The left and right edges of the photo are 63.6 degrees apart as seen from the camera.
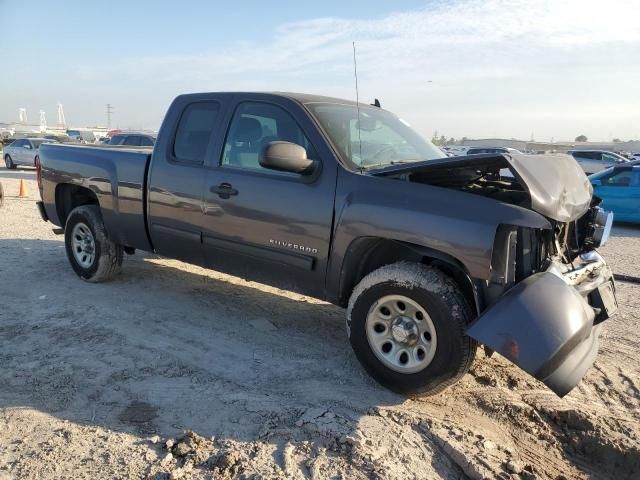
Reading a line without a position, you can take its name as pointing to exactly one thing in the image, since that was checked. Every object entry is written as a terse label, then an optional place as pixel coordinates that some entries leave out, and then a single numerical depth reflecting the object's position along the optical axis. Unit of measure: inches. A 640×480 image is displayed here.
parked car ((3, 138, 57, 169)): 926.4
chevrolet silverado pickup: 120.7
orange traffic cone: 525.6
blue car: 446.6
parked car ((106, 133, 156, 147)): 704.4
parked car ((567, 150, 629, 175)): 1027.9
